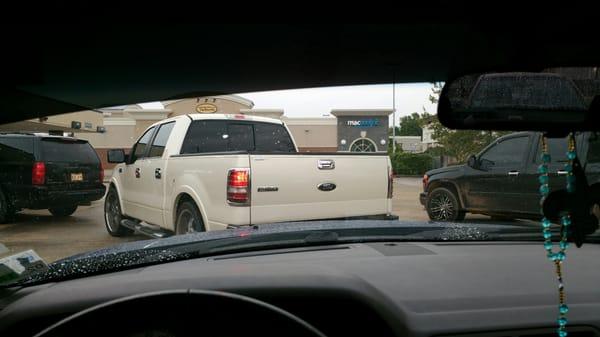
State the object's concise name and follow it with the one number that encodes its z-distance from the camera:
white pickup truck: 5.06
